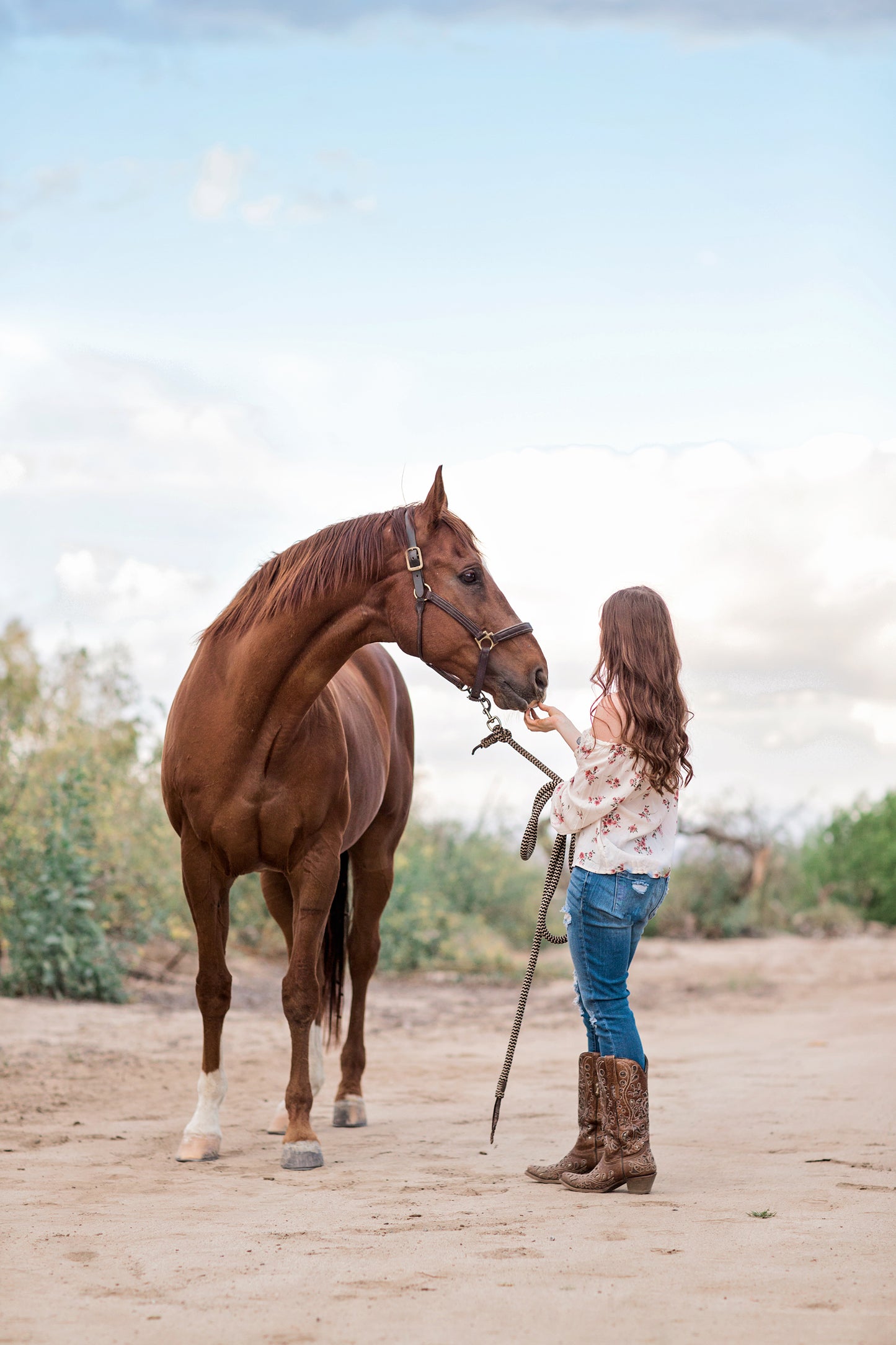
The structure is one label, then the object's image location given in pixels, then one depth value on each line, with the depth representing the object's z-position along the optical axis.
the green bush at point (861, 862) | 16.56
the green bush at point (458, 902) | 11.82
